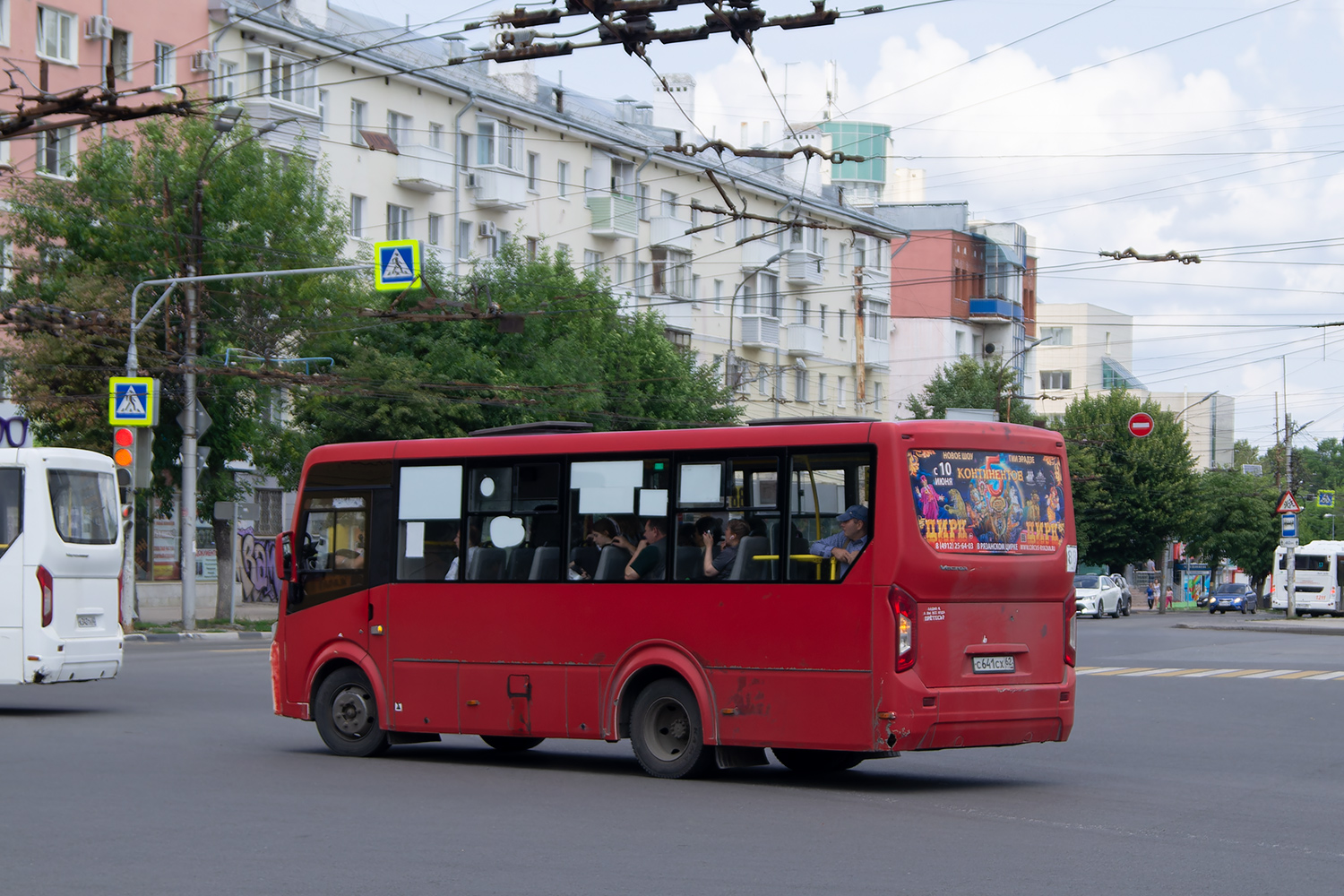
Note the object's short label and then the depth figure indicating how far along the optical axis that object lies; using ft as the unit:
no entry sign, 204.74
